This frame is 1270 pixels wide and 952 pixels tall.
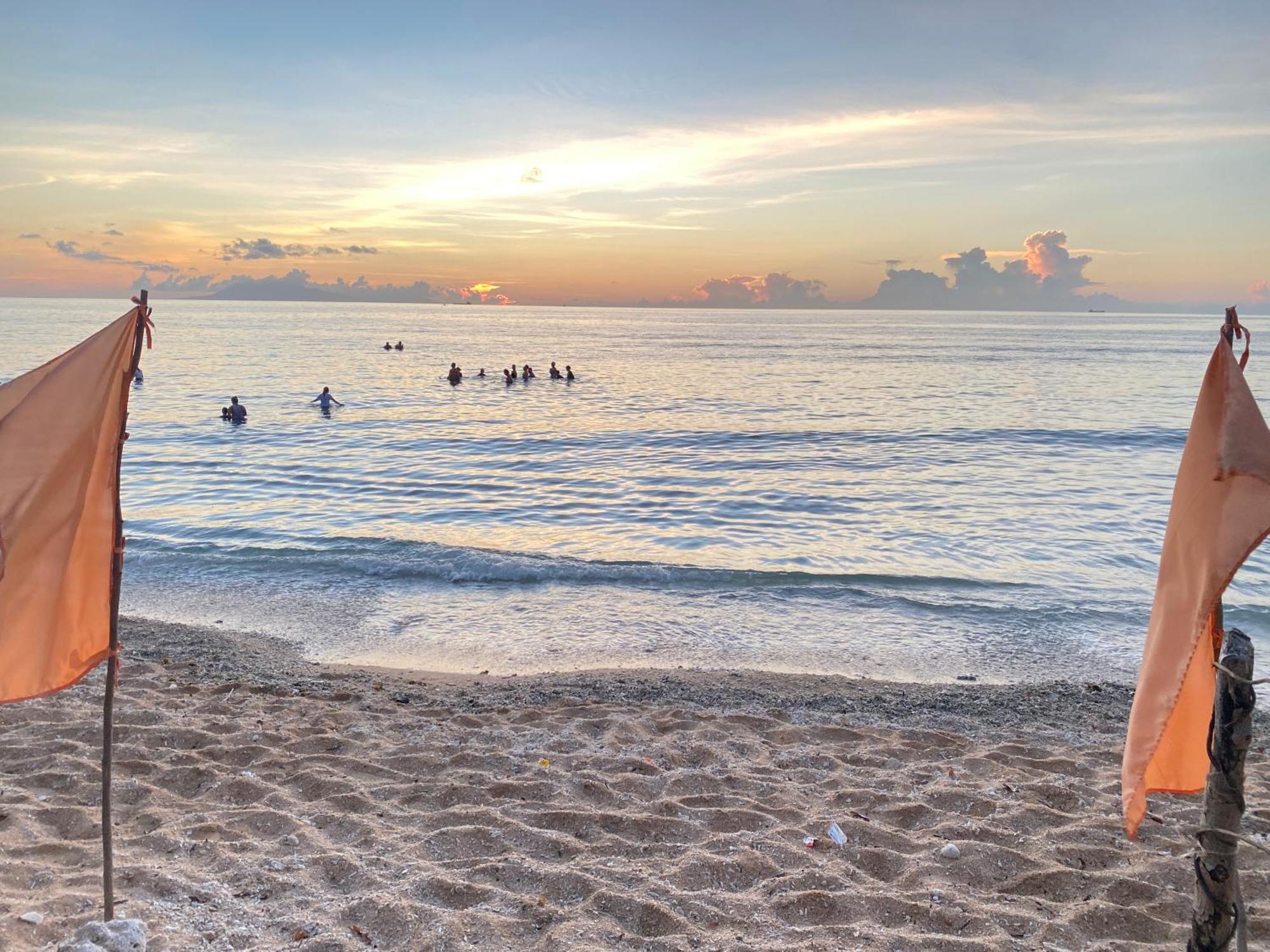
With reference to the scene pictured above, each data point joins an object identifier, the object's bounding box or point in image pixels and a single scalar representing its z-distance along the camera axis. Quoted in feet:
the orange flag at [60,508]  10.83
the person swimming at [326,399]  98.78
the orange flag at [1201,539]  8.43
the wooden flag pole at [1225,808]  8.98
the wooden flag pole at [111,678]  11.25
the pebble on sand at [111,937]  11.57
